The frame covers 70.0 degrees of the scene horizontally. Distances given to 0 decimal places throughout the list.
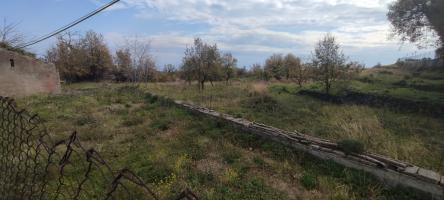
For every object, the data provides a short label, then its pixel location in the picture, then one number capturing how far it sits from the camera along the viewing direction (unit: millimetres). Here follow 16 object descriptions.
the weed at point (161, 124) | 10033
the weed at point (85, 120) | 10805
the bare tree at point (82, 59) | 40625
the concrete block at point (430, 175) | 4949
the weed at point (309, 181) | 5617
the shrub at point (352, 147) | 6211
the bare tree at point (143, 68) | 38188
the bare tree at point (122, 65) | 42578
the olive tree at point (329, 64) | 18375
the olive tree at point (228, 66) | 33875
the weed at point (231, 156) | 6902
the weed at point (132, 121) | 10742
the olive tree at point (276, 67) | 41094
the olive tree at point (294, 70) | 26614
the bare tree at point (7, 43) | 22047
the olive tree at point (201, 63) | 28750
